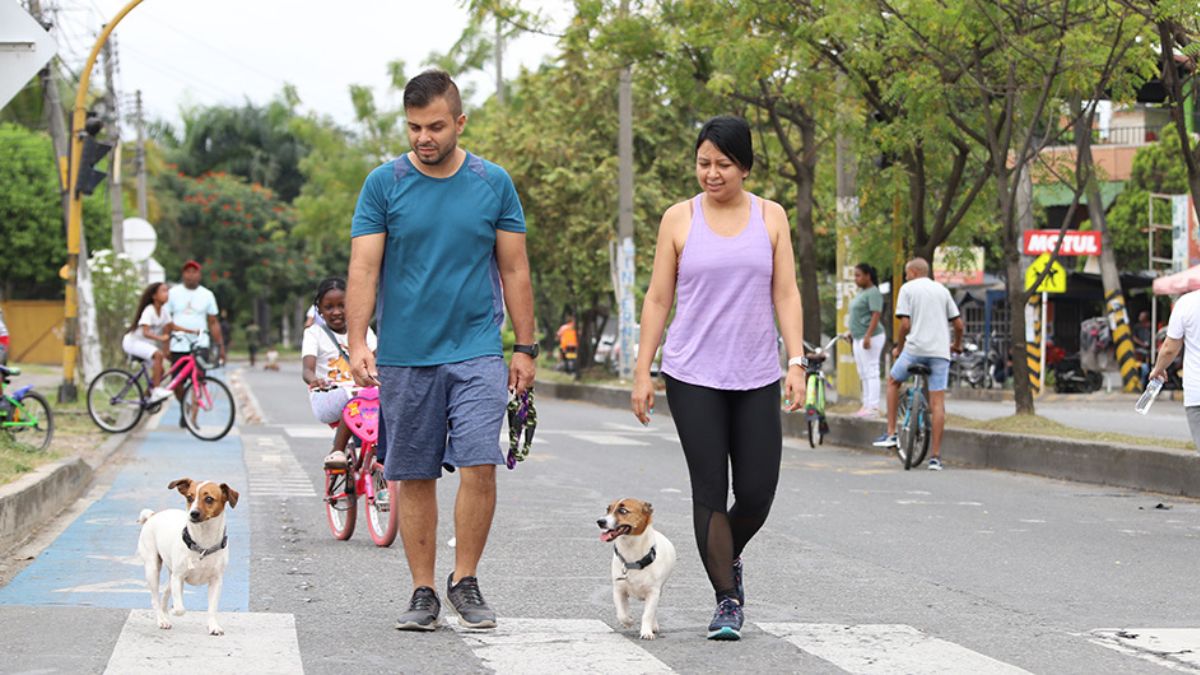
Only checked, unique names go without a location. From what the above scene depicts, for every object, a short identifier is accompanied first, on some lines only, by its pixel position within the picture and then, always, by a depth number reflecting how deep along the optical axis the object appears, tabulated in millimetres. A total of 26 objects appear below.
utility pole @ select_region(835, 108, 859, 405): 21875
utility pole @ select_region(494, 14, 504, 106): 51028
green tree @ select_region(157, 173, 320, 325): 75062
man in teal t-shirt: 6668
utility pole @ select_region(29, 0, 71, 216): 24219
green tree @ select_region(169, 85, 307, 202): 83750
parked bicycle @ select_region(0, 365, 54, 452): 14039
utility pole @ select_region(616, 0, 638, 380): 32156
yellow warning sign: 30000
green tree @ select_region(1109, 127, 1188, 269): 45156
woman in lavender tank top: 6672
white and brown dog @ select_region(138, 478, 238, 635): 6621
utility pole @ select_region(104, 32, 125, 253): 38375
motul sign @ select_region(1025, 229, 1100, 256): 29938
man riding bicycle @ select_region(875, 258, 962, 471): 15664
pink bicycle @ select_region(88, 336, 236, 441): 18359
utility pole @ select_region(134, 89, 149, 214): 47125
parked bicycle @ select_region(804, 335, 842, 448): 18016
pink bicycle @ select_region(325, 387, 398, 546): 9664
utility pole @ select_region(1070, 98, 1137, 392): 31953
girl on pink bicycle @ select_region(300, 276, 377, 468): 9984
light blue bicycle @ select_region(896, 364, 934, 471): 15766
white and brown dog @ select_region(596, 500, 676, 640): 6457
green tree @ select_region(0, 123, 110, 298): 55031
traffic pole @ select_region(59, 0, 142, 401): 21172
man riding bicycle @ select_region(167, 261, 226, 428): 18828
